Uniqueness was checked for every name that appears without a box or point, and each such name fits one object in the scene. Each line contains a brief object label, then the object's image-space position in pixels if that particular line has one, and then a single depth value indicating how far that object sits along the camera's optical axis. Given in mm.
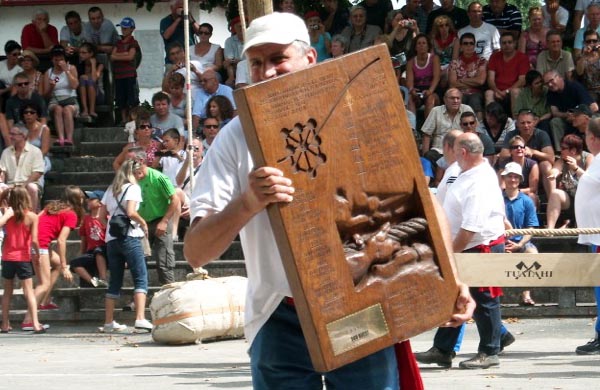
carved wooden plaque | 3859
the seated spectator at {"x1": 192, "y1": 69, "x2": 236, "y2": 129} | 18456
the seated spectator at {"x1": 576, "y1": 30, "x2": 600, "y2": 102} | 17406
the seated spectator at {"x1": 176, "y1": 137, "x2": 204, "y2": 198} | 16250
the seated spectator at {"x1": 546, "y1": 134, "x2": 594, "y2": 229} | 15438
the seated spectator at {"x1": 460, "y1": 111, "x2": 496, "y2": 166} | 15969
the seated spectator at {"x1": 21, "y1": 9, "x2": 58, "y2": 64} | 21266
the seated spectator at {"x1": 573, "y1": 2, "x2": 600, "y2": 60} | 18016
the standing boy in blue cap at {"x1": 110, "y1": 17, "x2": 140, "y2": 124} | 20938
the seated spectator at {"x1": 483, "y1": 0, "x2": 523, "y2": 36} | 19281
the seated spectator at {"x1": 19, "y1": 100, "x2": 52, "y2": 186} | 19062
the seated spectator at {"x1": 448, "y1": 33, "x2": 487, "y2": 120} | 18172
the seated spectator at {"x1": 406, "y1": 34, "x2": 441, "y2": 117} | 18266
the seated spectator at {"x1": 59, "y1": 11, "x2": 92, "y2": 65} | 21281
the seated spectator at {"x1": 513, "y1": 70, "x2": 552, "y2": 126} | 17312
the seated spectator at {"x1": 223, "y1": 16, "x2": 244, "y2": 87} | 19531
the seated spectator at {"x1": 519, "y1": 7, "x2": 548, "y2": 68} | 18609
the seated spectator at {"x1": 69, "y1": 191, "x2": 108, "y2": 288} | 15508
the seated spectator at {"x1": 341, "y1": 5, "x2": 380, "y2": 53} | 18969
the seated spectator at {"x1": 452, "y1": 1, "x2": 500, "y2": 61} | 18703
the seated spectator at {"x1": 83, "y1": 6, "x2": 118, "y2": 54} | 21188
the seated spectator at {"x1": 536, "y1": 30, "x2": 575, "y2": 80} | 17766
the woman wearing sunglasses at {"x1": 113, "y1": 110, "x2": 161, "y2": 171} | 17016
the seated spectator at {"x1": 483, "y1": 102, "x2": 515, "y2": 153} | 17000
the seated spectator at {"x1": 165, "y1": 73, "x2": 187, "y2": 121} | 18516
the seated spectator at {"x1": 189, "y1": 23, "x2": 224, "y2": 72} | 19688
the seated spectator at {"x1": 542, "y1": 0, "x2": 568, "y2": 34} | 19281
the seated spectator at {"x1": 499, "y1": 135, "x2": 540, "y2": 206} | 15781
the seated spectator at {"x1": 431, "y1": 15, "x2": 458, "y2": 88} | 18844
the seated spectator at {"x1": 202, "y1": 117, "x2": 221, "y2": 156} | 16750
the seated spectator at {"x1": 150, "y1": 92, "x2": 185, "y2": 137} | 17984
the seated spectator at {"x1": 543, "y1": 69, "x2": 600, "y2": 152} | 17062
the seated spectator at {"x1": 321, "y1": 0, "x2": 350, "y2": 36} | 19891
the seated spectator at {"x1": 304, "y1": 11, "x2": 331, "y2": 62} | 18953
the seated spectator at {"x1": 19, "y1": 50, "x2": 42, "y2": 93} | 19969
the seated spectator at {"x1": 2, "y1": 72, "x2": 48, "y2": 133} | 19438
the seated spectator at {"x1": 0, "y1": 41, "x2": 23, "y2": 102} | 20625
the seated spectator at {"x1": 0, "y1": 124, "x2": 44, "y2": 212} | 18000
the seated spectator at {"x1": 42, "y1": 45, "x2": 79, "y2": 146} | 19891
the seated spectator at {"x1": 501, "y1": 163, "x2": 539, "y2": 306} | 14359
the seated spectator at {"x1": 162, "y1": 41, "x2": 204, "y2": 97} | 18998
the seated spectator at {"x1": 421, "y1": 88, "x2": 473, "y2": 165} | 16859
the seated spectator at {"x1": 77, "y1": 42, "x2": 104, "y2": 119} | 20422
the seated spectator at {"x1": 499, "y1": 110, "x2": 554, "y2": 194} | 15977
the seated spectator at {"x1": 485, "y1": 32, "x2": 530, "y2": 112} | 17922
